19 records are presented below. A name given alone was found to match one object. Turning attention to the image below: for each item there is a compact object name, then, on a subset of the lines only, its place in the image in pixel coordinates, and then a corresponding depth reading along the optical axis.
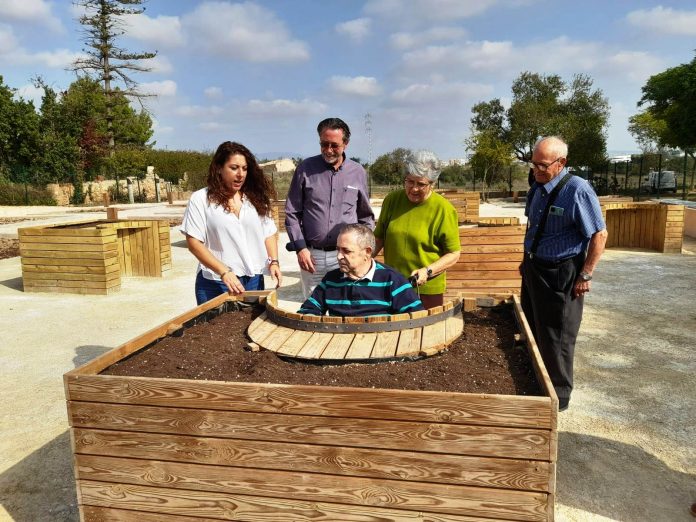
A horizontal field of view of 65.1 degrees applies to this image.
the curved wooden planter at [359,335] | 2.49
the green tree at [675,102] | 27.85
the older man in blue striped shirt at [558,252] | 3.40
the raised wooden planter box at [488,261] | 6.42
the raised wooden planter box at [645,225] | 11.69
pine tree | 38.09
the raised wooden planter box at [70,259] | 8.24
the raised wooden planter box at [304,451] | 1.85
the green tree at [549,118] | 40.12
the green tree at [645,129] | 43.82
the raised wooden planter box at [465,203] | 11.64
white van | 29.62
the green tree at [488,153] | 41.44
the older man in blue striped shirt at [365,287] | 2.88
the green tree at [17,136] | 32.69
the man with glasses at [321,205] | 3.91
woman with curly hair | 3.42
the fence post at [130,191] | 36.04
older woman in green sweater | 3.49
